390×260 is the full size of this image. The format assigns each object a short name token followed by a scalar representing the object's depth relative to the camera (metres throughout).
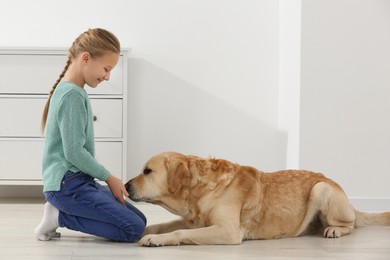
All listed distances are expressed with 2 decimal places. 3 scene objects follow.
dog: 2.86
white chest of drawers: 4.45
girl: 2.84
